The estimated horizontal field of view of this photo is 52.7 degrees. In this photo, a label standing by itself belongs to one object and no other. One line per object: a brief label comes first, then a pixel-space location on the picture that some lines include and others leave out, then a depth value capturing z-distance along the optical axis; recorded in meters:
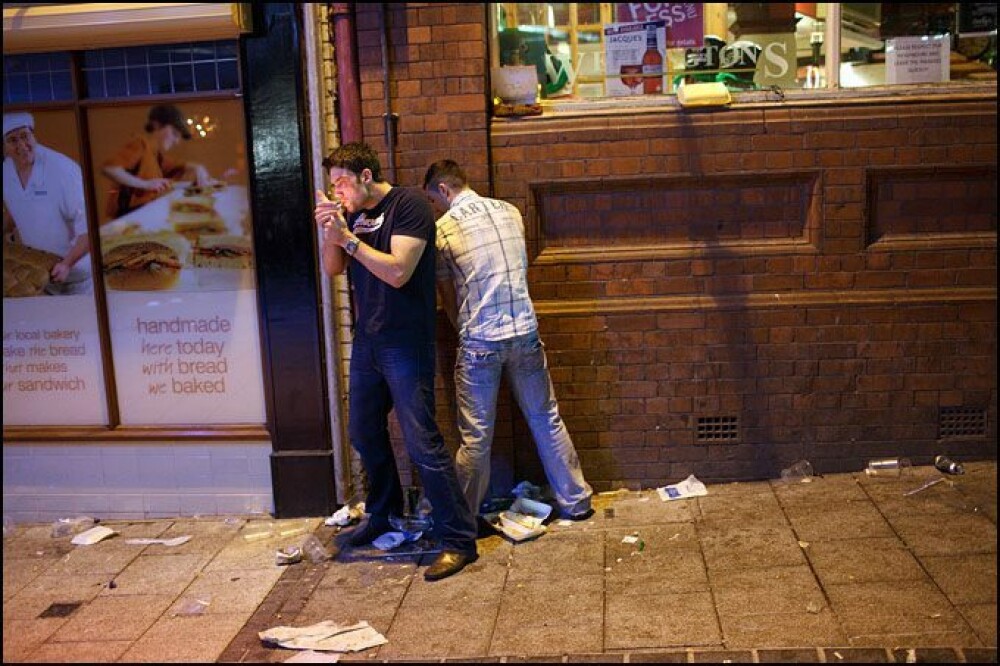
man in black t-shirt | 5.20
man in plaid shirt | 5.48
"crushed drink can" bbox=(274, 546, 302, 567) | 5.62
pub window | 6.11
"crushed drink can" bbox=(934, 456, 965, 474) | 6.02
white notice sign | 6.07
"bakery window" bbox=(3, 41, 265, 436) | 6.14
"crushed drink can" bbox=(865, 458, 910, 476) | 6.14
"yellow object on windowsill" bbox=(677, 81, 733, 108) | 5.92
